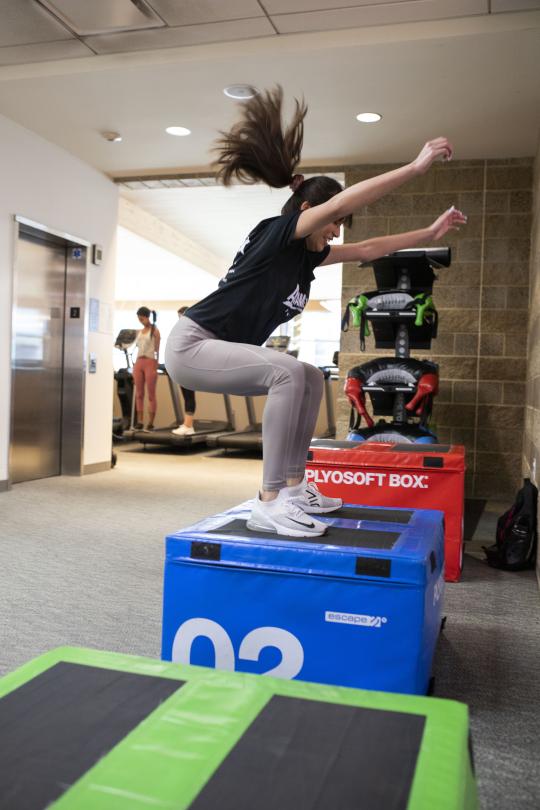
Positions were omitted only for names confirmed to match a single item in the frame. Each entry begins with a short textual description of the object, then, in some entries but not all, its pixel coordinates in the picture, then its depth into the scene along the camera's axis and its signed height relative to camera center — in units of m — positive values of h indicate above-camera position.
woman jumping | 2.01 +0.22
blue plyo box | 1.72 -0.56
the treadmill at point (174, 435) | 8.85 -0.70
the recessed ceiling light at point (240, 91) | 4.92 +2.00
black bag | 3.51 -0.73
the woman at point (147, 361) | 9.66 +0.20
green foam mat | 0.80 -0.46
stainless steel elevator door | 5.96 +0.11
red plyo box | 3.30 -0.44
